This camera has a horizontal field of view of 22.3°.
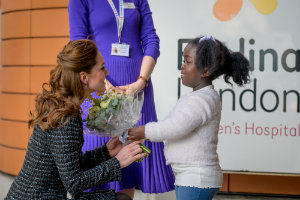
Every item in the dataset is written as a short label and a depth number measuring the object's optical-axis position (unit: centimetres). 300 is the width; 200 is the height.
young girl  317
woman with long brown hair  294
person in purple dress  349
